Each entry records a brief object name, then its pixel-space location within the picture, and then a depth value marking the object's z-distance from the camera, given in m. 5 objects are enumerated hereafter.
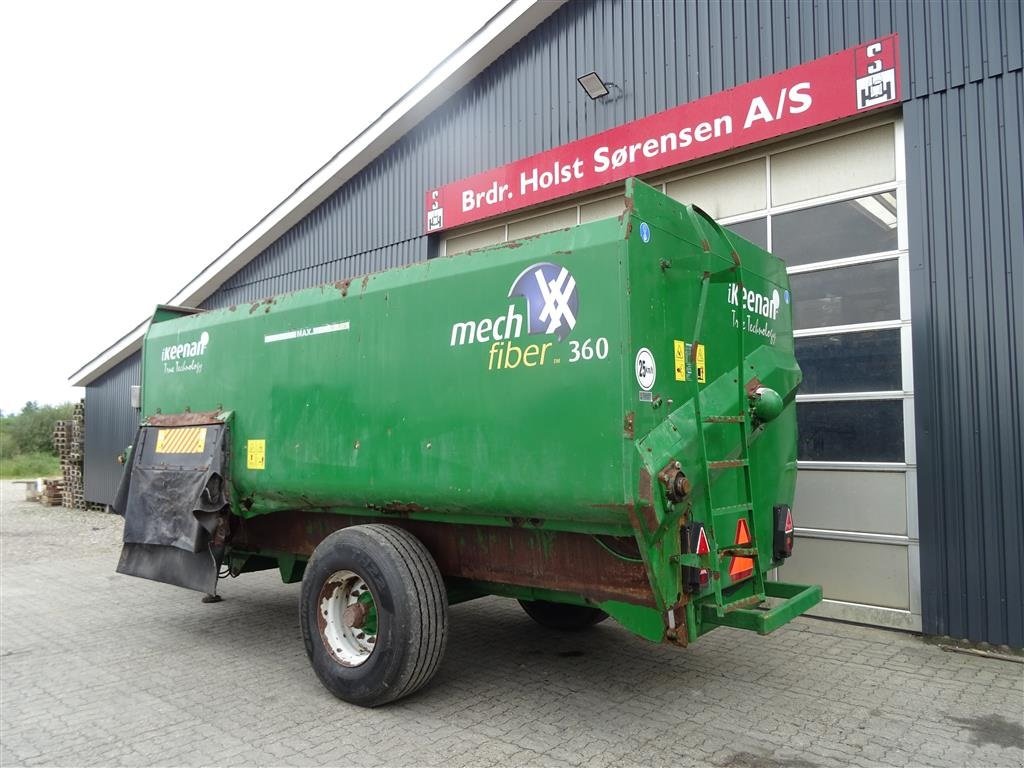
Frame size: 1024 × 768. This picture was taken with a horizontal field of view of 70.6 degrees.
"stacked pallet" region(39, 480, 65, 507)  19.42
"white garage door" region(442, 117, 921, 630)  6.40
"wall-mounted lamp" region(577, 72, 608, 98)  8.52
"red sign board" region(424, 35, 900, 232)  6.57
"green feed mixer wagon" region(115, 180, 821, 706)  3.79
